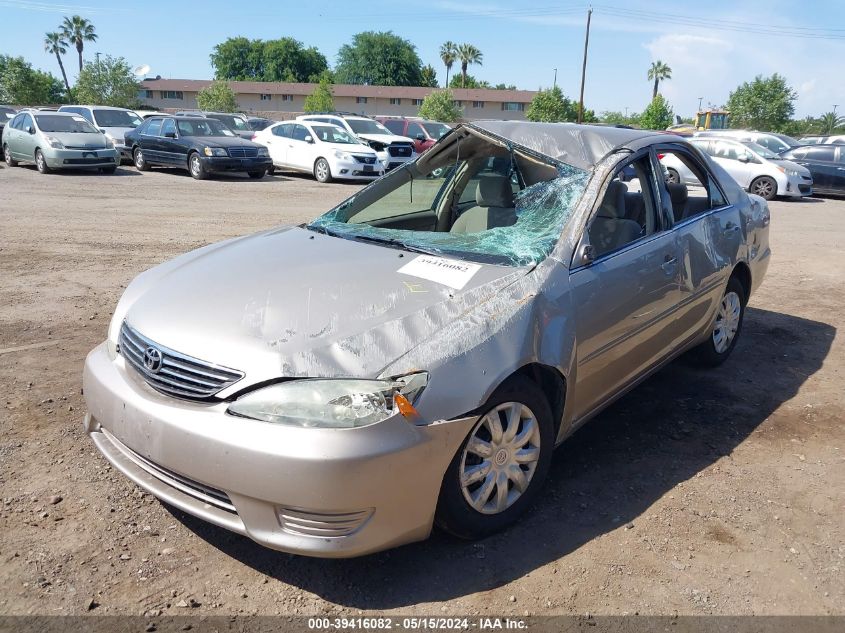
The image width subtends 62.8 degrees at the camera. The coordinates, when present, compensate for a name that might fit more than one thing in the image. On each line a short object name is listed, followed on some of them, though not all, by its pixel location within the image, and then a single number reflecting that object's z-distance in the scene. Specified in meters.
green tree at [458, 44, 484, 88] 94.25
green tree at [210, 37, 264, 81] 97.75
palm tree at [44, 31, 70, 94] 80.00
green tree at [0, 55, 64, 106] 61.19
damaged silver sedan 2.42
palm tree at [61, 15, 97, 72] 80.06
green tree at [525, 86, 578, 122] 63.25
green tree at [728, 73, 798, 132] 56.22
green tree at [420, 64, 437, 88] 97.44
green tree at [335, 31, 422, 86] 93.81
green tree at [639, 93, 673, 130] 59.69
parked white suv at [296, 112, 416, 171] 19.44
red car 22.53
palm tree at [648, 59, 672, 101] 86.81
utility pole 45.59
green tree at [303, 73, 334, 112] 65.38
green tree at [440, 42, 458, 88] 95.44
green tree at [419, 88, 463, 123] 56.91
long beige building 78.75
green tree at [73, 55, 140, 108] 54.16
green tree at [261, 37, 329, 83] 96.00
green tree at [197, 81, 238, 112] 59.97
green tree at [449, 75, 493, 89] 95.75
